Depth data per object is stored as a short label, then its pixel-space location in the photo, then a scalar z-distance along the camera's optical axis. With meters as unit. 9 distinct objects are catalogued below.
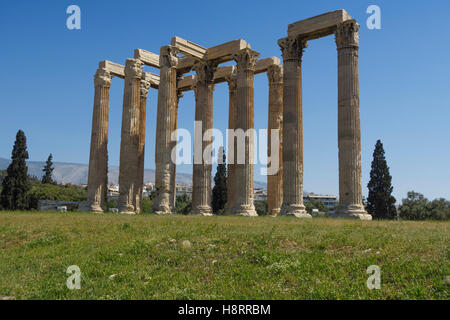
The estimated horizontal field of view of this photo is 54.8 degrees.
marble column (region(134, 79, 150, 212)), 42.59
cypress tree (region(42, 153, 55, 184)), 92.07
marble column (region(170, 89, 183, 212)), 37.00
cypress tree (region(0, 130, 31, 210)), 58.51
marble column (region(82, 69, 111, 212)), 39.69
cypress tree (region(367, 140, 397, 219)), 52.94
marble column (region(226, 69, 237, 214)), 38.00
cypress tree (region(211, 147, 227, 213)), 61.88
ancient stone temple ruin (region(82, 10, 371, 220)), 30.36
